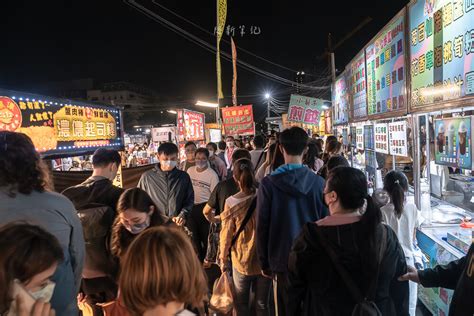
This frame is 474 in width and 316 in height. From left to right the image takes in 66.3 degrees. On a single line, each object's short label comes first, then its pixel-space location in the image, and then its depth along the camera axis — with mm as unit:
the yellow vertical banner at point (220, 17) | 15906
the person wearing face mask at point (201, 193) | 6129
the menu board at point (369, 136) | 7049
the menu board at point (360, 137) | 7918
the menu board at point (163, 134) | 13180
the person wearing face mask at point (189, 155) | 7302
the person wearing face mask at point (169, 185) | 5047
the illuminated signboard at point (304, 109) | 11484
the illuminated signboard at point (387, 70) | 5465
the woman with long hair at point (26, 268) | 1472
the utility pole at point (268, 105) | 34875
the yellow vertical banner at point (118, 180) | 6719
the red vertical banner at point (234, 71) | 18047
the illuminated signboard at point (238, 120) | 13570
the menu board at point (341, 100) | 10367
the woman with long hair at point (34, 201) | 2238
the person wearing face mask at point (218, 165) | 7908
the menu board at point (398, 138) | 5234
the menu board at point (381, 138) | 6070
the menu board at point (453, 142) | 3617
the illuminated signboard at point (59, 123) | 3996
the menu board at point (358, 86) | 8047
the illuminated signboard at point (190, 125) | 9922
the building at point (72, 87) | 74650
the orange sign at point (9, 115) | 3809
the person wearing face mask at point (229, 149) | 10484
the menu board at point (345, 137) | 10589
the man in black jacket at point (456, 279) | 2145
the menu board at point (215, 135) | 16692
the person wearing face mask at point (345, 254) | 2143
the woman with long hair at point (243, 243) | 3852
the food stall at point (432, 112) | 3676
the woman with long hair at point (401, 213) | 3902
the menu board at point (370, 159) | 7418
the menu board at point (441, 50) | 3490
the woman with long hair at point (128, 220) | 2934
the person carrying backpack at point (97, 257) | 3027
